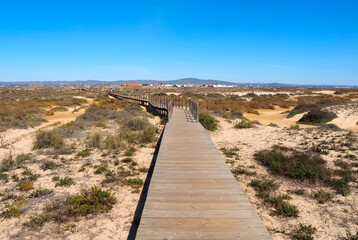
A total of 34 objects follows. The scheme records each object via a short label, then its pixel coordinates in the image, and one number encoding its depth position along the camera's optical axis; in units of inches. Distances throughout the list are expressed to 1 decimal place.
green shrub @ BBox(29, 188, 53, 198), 223.8
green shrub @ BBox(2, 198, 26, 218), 189.3
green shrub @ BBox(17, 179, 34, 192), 237.0
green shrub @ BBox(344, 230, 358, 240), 154.5
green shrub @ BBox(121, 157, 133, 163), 324.5
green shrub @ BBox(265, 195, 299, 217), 186.9
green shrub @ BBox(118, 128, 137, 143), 428.0
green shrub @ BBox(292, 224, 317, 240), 158.1
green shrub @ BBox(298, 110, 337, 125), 702.1
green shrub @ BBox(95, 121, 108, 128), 566.6
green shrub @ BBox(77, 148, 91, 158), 346.9
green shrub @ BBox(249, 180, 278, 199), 220.5
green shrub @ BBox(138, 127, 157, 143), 432.7
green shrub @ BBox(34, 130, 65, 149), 387.2
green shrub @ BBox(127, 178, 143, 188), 247.6
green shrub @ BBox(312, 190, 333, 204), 205.3
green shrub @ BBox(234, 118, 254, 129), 579.2
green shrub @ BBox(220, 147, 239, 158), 356.9
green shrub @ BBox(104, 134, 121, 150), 384.8
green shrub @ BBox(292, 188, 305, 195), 224.2
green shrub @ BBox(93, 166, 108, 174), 284.4
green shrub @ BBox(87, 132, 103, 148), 394.1
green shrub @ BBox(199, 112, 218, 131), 556.7
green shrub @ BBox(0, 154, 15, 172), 285.7
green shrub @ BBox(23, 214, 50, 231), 173.6
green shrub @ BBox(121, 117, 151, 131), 542.6
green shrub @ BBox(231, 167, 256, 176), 275.7
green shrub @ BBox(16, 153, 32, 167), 307.3
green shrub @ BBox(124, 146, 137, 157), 354.3
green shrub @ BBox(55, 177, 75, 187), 248.2
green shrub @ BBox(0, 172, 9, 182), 260.6
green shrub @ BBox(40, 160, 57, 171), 296.2
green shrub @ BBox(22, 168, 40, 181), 261.2
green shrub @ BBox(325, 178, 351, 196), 219.9
